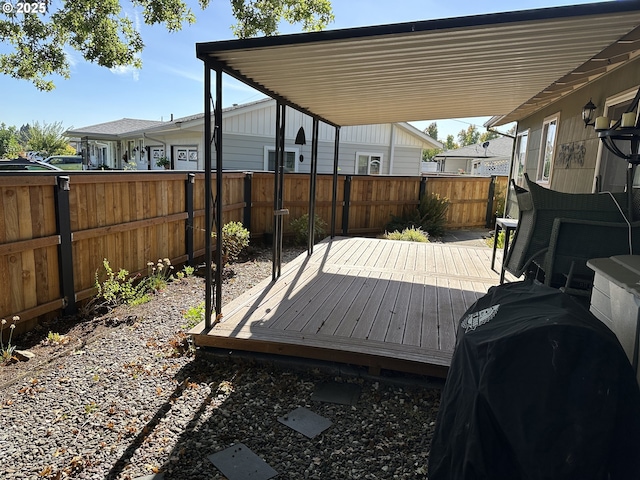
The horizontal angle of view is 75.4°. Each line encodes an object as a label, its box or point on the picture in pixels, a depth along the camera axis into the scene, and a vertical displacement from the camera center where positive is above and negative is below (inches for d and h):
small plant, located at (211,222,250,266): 253.5 -44.6
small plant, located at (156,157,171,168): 591.2 +4.4
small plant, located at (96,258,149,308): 164.6 -51.4
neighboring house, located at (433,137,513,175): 1045.8 +52.8
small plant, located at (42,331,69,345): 135.3 -57.9
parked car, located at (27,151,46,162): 794.3 +12.0
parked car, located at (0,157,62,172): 367.5 -5.6
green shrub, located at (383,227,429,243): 324.2 -47.9
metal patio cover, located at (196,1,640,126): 93.9 +33.5
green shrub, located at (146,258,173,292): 193.8 -53.0
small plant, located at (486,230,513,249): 275.9 -43.6
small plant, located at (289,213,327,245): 313.4 -43.7
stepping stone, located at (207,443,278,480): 78.5 -57.4
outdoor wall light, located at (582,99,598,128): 183.8 +30.5
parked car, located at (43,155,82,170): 607.4 +0.1
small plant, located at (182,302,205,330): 143.5 -51.5
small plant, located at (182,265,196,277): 219.1 -55.0
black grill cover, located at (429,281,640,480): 40.8 -22.8
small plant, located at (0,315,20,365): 121.8 -56.4
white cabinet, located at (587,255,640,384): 48.4 -14.9
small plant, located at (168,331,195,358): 129.8 -57.8
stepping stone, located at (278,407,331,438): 92.2 -57.0
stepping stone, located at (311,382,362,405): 105.1 -57.2
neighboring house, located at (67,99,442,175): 484.7 +34.2
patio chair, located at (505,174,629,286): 113.1 -13.1
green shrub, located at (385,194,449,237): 374.8 -38.9
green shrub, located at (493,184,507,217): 436.8 -19.8
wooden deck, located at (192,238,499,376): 114.8 -47.6
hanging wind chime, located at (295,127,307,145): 398.6 +31.4
